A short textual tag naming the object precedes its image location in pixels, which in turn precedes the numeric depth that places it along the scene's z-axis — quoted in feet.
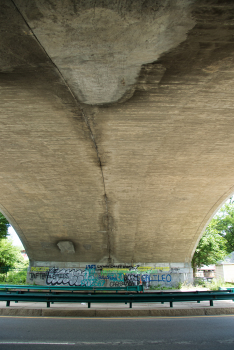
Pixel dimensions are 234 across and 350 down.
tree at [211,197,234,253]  95.35
